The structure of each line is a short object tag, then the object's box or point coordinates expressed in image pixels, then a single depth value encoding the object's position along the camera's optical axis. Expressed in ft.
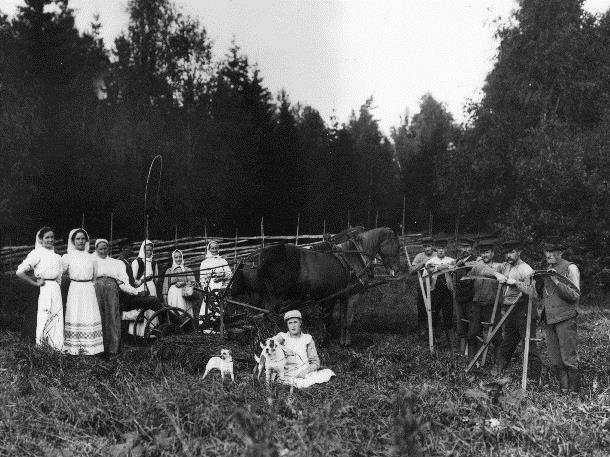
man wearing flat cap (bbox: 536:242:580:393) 22.08
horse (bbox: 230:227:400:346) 30.73
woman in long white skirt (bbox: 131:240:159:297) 33.43
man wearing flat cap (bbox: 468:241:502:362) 28.58
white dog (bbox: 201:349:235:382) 20.49
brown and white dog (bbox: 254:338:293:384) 20.28
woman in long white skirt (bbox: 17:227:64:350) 25.84
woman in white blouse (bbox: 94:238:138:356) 28.40
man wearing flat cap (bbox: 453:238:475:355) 31.37
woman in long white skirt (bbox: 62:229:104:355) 26.78
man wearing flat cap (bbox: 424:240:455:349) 35.17
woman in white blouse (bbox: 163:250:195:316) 34.27
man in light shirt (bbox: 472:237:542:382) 24.73
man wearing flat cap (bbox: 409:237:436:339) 35.58
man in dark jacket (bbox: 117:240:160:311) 30.35
